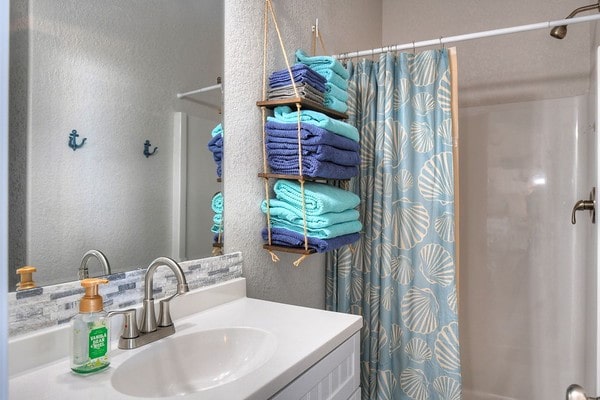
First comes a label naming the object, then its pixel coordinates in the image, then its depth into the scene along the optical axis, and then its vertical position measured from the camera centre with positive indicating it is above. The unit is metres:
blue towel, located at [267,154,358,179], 1.32 +0.12
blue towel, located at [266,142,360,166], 1.32 +0.17
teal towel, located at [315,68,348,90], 1.49 +0.47
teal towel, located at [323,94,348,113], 1.50 +0.37
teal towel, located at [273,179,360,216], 1.33 +0.02
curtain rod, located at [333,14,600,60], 1.47 +0.66
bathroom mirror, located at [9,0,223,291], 0.83 +0.17
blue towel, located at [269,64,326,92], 1.38 +0.44
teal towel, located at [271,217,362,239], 1.33 -0.09
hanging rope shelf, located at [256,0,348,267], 1.34 +0.31
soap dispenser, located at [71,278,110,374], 0.75 -0.25
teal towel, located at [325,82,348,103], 1.49 +0.42
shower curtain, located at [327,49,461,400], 1.63 -0.13
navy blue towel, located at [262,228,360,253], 1.33 -0.13
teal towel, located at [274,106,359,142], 1.32 +0.28
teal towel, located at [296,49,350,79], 1.49 +0.52
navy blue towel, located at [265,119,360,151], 1.30 +0.22
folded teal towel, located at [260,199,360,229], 1.33 -0.05
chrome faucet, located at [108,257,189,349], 0.89 -0.27
